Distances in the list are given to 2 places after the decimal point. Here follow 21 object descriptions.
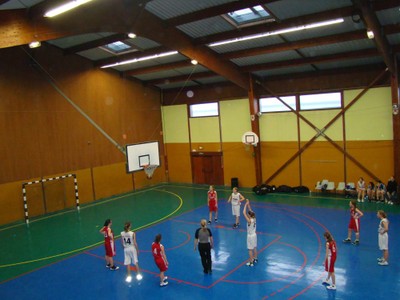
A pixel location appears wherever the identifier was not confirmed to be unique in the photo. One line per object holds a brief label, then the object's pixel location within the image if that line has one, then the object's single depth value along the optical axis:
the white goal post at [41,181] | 18.81
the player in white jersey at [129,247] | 10.84
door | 25.44
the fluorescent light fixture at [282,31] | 13.91
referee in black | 10.72
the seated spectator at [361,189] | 18.56
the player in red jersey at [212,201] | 16.27
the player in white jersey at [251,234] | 11.48
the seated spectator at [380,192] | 18.38
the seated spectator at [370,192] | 18.66
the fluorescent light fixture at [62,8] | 10.06
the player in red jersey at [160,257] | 10.29
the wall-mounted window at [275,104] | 21.97
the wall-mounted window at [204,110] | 25.22
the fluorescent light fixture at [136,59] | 18.60
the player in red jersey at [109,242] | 11.62
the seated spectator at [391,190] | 18.00
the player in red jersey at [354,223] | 12.46
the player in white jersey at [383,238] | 10.86
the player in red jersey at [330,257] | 9.69
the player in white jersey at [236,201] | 15.27
